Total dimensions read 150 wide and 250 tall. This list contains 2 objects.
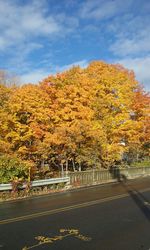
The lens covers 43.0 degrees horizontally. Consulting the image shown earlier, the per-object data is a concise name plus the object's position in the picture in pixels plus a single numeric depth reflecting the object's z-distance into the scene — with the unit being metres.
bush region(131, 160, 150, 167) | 20.64
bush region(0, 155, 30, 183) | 10.35
